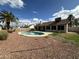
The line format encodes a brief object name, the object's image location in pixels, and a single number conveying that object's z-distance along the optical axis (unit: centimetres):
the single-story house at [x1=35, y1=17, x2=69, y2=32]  1322
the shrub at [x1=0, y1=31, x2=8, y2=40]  585
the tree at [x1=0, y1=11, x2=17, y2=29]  1535
